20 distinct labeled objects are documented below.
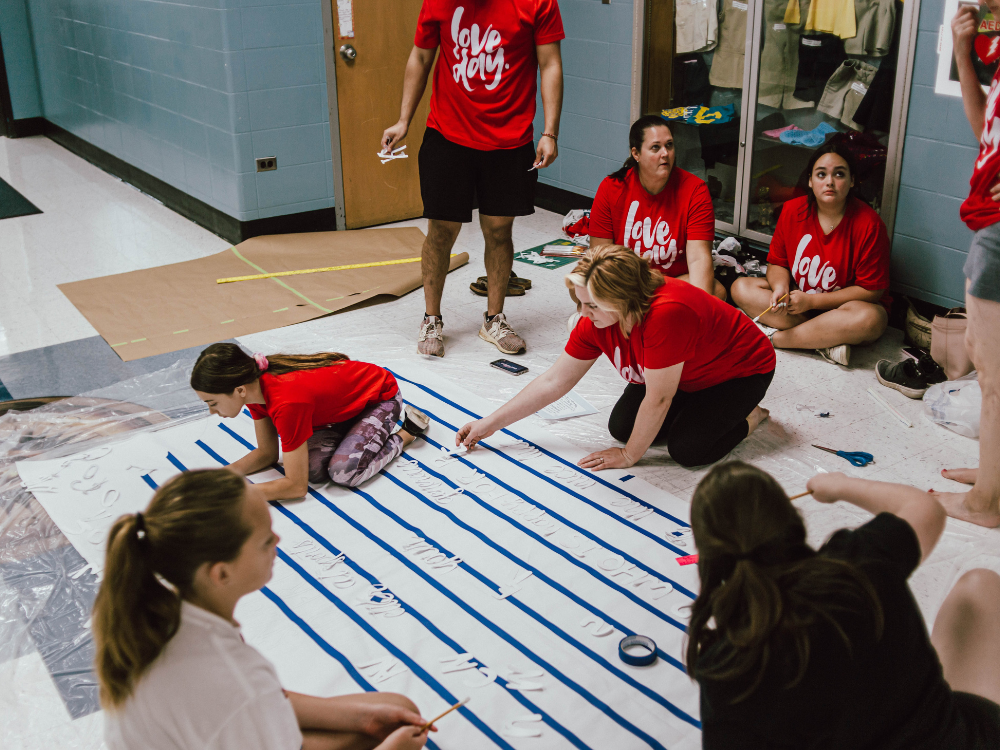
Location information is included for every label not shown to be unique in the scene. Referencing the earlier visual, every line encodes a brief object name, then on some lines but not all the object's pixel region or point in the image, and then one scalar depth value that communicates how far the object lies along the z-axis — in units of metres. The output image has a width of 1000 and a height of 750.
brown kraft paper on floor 3.76
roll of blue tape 1.95
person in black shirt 1.15
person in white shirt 1.18
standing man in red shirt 3.34
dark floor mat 5.38
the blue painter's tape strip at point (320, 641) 1.93
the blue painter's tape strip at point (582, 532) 2.24
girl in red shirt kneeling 2.23
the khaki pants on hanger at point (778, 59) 4.08
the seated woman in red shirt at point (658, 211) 3.55
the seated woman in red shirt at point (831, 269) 3.39
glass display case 3.74
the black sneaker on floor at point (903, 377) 3.12
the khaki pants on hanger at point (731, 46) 4.25
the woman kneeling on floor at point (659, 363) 2.38
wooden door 4.83
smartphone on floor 3.38
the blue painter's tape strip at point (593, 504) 2.38
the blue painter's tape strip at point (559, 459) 2.51
